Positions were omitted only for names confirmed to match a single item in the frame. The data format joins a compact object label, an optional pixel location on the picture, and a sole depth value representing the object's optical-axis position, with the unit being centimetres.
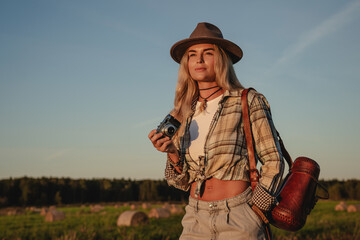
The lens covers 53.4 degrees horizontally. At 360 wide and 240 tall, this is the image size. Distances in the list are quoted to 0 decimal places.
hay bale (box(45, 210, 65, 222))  2352
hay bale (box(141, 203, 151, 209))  3716
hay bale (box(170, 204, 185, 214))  2864
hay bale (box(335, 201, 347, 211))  3099
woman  280
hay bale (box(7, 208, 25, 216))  2947
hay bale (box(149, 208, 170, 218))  2475
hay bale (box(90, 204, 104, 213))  3154
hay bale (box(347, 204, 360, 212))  2928
